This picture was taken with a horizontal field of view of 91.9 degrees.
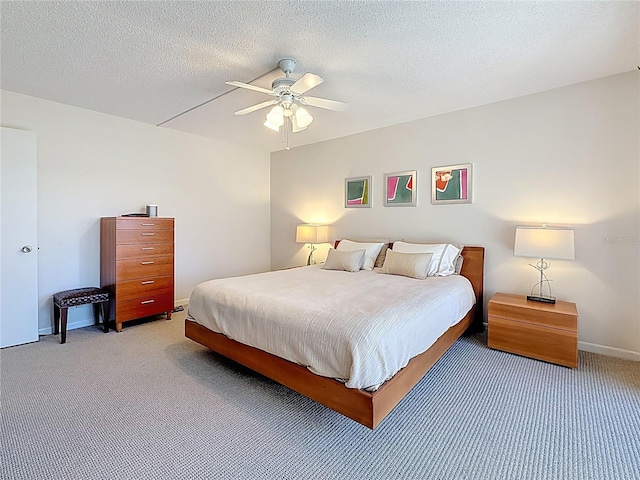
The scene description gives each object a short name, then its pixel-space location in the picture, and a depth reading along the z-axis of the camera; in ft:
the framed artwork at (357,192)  14.73
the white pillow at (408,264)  10.78
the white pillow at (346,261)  12.33
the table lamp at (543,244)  8.95
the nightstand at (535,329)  8.54
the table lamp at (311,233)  15.42
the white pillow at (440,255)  11.14
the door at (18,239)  9.89
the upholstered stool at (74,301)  10.34
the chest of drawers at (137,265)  11.41
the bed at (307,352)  5.54
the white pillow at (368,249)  12.84
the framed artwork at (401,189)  13.28
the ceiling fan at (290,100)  7.69
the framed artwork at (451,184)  11.85
